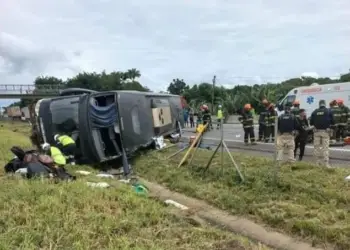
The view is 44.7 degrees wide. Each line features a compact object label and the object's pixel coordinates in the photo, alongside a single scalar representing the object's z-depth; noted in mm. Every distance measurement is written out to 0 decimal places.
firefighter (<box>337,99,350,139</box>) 14725
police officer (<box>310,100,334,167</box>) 10133
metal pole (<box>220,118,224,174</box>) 9195
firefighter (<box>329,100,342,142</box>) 14336
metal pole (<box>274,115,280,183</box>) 7770
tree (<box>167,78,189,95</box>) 83550
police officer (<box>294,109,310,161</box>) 11094
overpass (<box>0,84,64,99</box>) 65000
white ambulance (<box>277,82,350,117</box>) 17469
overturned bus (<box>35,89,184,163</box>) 11719
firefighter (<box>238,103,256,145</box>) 16031
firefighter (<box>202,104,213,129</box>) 19359
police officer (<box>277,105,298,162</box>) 10281
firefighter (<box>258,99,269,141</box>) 16047
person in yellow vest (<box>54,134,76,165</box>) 11805
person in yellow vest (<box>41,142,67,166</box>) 9542
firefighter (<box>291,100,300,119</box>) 11106
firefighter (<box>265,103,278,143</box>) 15586
